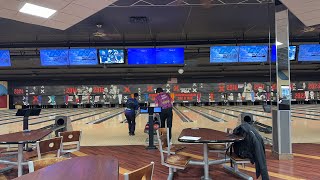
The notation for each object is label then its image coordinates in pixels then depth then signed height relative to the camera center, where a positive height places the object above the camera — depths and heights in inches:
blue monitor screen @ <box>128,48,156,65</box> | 306.8 +49.5
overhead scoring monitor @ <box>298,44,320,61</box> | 305.8 +51.1
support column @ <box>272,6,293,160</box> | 164.0 -4.8
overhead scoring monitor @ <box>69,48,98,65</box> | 312.0 +50.0
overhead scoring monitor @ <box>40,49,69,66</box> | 311.1 +49.2
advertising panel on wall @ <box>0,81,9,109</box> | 680.3 -10.1
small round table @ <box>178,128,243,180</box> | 115.3 -27.0
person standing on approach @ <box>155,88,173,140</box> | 223.4 -14.3
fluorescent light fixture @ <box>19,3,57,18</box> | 149.2 +57.6
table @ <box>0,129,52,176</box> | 122.4 -27.6
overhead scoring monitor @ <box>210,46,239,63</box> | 313.9 +50.0
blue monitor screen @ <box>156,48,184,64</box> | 308.9 +49.3
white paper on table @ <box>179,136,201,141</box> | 120.1 -26.5
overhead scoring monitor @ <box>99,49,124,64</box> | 313.7 +51.0
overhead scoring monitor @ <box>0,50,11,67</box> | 312.5 +49.7
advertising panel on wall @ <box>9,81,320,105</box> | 688.1 -7.5
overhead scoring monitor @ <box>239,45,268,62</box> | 308.7 +51.0
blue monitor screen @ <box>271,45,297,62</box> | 308.2 +51.9
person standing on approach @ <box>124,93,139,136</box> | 258.0 -24.7
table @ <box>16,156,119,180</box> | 65.3 -25.7
